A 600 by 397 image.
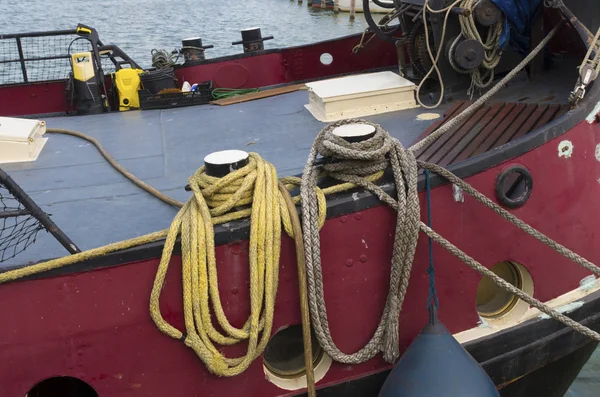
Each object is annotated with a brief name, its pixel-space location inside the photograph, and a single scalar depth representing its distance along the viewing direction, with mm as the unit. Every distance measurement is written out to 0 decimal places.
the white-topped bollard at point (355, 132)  2973
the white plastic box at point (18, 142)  4551
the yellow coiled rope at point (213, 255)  2764
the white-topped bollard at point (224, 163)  2855
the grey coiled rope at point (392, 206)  2900
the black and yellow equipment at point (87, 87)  6504
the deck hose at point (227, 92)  6484
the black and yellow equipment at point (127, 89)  6477
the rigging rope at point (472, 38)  4777
